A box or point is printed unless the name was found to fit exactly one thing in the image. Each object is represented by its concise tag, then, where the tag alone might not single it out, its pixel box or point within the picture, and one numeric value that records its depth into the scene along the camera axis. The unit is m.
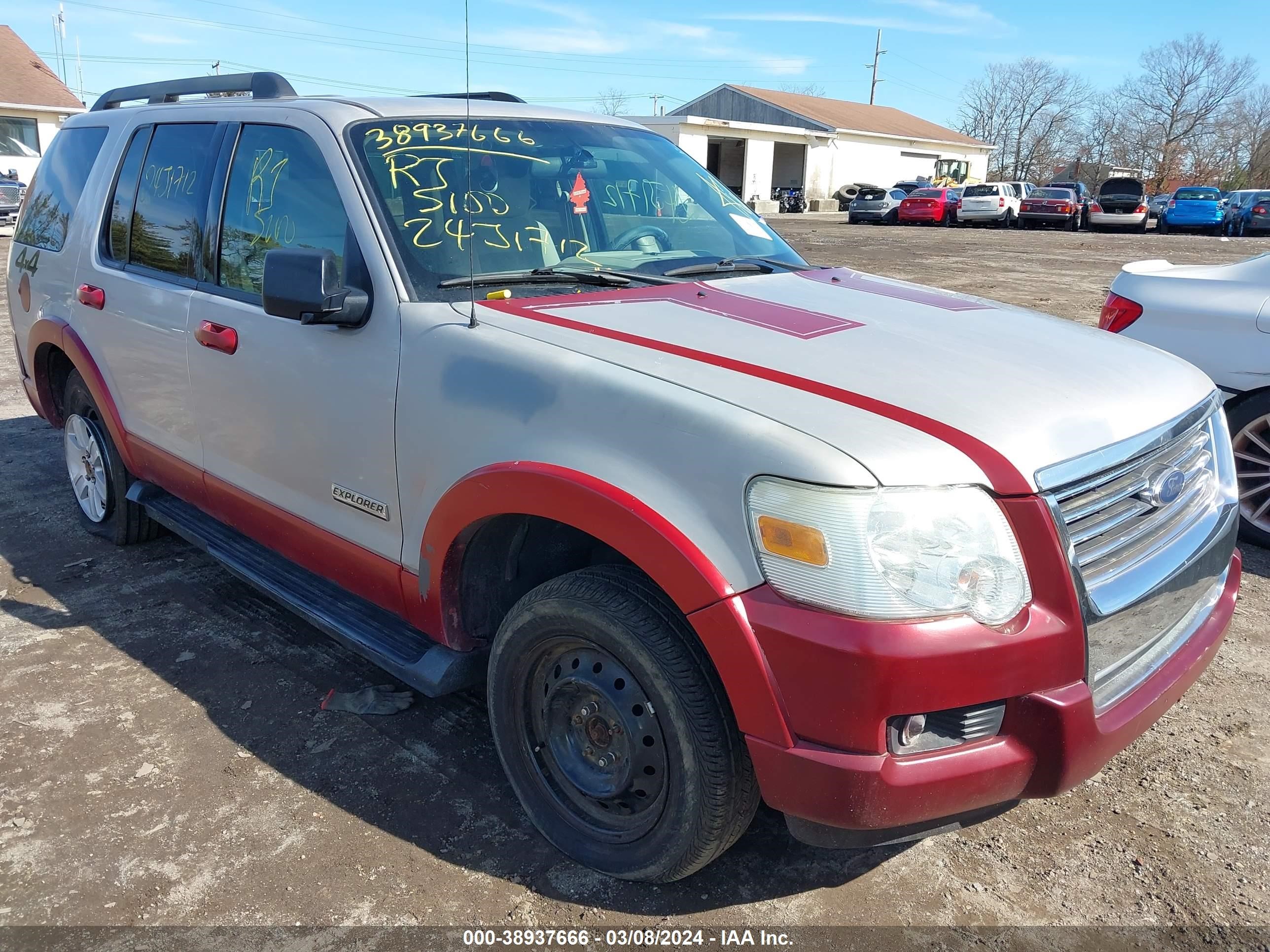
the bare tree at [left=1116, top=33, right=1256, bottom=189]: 71.94
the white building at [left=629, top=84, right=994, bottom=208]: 45.66
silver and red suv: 2.00
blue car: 32.62
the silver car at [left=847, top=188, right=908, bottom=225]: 38.59
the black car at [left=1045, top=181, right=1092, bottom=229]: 36.62
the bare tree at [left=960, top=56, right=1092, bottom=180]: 80.31
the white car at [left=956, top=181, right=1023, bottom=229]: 35.88
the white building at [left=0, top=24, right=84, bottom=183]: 36.19
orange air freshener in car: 3.37
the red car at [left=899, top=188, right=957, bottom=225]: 36.38
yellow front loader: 58.47
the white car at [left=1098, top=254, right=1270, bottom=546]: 4.64
